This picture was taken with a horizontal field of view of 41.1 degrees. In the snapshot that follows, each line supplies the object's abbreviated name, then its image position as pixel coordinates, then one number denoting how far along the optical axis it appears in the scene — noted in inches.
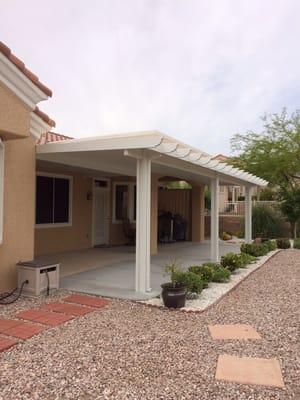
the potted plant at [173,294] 268.5
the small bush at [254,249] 542.6
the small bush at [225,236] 844.6
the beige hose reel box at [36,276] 293.4
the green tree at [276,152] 894.4
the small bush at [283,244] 664.4
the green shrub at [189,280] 289.0
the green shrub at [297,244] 668.7
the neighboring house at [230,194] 1415.7
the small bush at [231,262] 416.2
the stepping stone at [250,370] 162.1
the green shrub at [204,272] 338.0
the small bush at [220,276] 356.2
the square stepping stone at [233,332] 217.9
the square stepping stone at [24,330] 212.2
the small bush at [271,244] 612.0
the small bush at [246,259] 447.5
